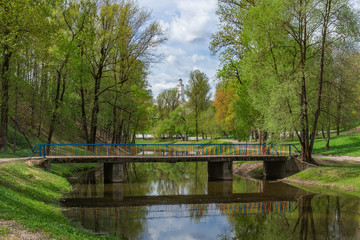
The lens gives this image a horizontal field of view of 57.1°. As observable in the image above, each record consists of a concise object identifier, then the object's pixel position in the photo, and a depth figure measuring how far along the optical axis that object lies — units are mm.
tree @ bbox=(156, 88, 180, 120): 95500
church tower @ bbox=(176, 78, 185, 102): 172938
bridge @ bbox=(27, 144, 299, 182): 26078
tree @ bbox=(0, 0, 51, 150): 16141
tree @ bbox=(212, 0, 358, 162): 24656
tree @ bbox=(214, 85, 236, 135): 56250
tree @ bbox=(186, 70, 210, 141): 71375
